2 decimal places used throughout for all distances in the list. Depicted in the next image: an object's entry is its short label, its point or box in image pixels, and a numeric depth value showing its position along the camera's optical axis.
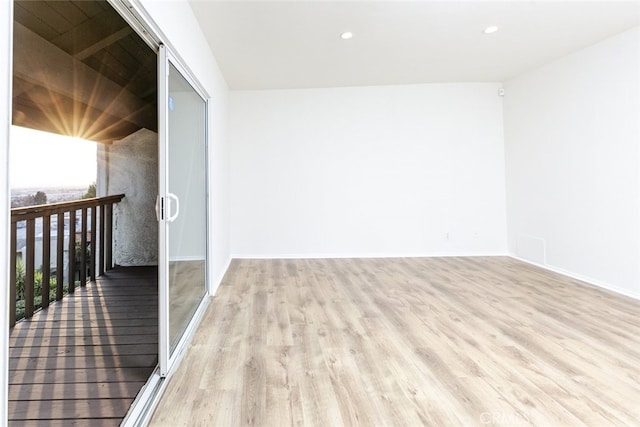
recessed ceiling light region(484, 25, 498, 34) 2.98
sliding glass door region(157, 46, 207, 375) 1.79
